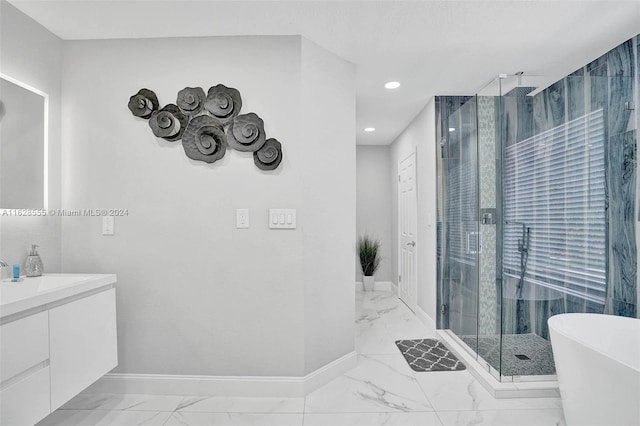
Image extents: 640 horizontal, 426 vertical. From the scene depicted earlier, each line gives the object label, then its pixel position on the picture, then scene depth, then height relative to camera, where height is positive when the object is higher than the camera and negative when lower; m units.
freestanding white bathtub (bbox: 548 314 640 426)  1.54 -0.75
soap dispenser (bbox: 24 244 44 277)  2.03 -0.26
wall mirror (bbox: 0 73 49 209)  1.94 +0.42
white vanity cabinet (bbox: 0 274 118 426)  1.48 -0.59
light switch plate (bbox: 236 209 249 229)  2.33 -0.02
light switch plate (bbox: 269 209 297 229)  2.32 -0.02
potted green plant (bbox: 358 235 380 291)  5.32 -0.67
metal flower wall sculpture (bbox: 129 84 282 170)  2.30 +0.59
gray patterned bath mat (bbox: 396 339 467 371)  2.72 -1.15
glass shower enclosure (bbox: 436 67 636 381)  2.34 +0.05
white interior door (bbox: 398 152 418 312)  4.19 -0.21
